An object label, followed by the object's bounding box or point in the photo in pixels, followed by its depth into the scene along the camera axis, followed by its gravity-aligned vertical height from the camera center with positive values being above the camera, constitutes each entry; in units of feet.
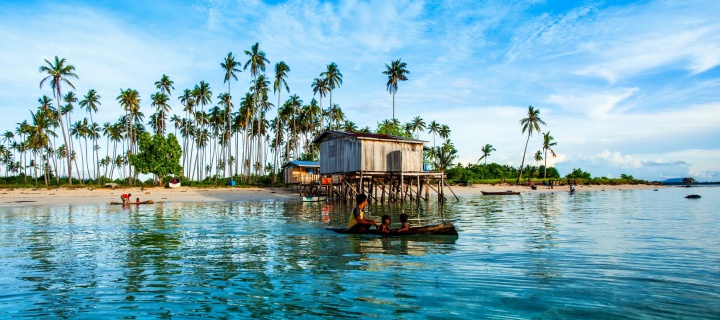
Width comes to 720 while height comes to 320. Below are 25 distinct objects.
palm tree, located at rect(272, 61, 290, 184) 217.36 +51.32
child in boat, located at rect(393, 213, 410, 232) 50.21 -4.86
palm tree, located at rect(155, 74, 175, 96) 240.96 +52.90
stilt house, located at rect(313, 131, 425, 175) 125.18 +7.96
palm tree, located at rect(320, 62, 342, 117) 232.53 +54.02
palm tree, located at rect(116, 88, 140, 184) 224.94 +41.52
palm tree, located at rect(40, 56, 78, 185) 187.32 +45.94
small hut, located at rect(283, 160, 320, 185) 184.75 +4.24
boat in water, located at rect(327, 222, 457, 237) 50.55 -5.51
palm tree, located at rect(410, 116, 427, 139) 325.93 +40.84
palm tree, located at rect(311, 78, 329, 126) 235.81 +49.32
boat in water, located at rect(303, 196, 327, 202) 139.26 -5.06
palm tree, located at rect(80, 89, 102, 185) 252.83 +46.15
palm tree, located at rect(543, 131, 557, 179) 279.75 +23.18
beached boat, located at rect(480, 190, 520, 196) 167.32 -4.65
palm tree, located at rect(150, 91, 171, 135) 239.09 +42.09
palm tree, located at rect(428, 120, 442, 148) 331.16 +39.23
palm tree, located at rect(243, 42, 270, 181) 208.85 +56.05
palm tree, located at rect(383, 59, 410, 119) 220.43 +52.83
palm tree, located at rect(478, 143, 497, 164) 309.22 +20.71
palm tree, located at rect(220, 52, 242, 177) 215.51 +55.16
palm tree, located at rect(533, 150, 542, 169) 323.82 +17.24
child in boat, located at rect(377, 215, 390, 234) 51.16 -5.13
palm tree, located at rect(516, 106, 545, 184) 256.73 +33.40
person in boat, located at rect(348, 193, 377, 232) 52.90 -4.56
